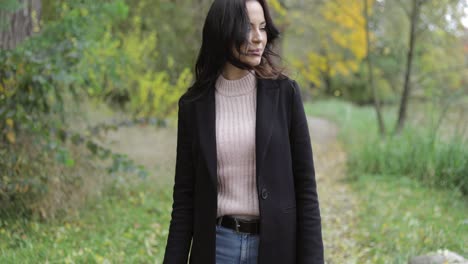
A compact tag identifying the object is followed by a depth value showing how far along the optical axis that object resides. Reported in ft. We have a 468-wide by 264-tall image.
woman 6.26
